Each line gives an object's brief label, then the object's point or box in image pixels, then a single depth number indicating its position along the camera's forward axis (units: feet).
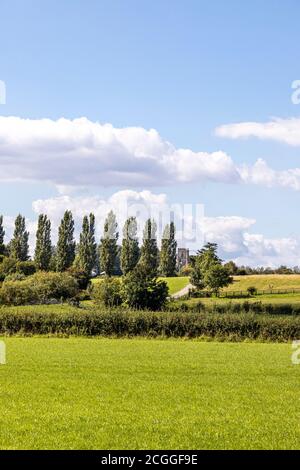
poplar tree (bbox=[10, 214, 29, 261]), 457.27
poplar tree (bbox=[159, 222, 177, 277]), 492.13
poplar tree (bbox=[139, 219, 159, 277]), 461.37
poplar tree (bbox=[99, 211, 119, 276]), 457.68
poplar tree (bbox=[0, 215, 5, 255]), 496.92
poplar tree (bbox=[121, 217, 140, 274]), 453.58
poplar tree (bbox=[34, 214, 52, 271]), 435.53
